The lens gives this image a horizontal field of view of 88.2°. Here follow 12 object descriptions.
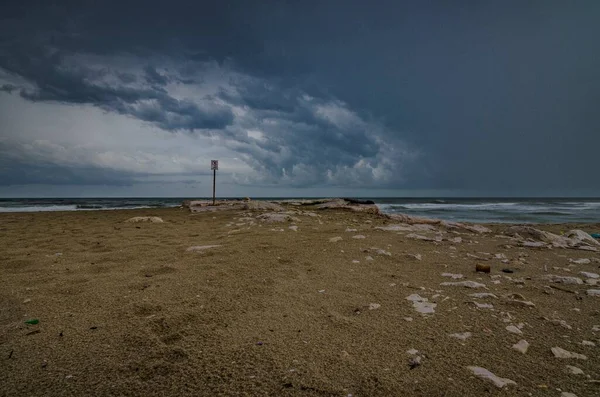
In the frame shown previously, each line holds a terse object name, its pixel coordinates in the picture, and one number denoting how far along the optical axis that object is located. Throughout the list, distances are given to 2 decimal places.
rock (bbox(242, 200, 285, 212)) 14.80
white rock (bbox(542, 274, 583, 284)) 4.16
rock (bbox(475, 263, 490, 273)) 4.63
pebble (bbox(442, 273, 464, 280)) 4.38
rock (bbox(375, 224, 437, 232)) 8.46
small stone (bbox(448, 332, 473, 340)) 2.56
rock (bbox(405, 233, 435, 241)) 7.25
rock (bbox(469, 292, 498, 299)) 3.51
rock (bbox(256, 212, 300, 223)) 10.12
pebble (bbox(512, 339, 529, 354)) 2.37
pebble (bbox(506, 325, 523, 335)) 2.68
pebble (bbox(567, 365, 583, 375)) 2.10
